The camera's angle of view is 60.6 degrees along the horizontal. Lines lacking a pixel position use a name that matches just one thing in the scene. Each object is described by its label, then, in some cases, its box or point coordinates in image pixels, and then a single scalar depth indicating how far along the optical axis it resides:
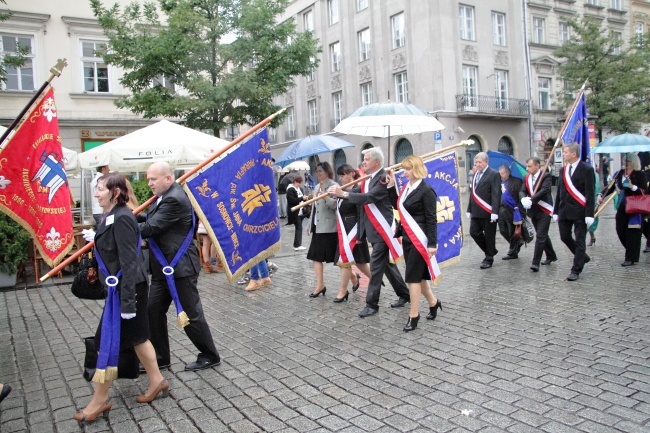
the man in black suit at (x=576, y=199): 7.98
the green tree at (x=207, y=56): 16.31
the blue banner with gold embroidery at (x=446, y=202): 6.93
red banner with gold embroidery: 5.52
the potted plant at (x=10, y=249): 9.23
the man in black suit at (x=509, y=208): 10.19
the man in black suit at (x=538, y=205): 8.91
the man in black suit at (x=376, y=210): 6.41
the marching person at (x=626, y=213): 9.09
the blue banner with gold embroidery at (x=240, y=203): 5.16
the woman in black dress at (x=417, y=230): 5.80
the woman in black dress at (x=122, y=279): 3.89
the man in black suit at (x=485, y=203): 9.55
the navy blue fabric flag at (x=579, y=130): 8.95
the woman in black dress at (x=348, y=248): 7.12
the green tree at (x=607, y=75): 28.91
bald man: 4.55
